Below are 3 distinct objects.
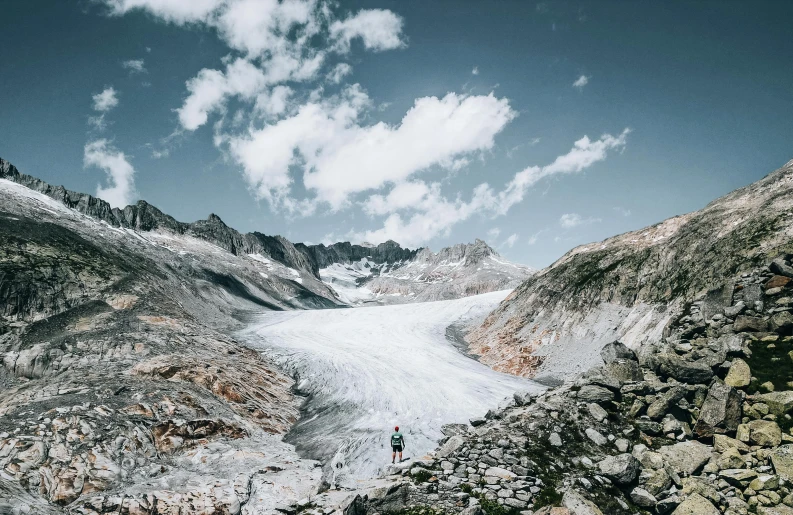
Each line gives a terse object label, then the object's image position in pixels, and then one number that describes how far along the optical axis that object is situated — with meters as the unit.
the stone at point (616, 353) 17.11
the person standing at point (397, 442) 16.11
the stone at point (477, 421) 16.06
